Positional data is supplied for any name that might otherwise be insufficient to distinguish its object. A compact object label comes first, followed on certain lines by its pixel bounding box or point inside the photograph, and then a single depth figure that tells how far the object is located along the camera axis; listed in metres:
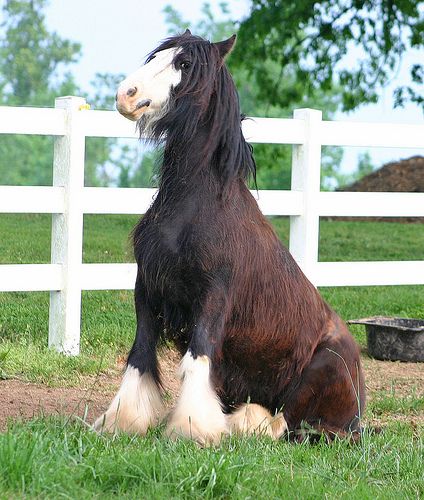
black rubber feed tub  13.09
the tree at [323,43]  29.36
